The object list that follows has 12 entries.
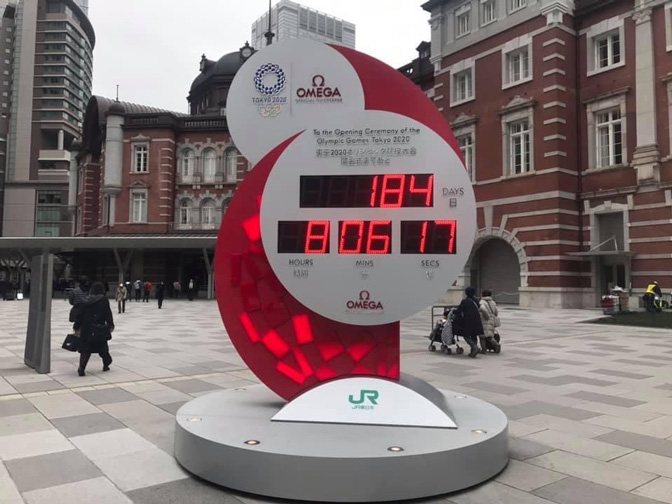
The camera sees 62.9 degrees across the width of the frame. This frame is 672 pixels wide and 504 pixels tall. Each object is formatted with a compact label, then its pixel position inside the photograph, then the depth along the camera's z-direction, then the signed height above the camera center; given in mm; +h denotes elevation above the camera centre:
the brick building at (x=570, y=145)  26422 +7264
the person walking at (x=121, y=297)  25500 -951
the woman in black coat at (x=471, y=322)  11648 -862
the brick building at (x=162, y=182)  44531 +7837
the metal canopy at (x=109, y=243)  35750 +2264
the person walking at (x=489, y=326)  12070 -981
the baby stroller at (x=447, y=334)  11984 -1178
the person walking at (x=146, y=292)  36750 -1001
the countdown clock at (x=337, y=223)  5355 +567
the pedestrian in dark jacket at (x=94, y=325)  9219 -840
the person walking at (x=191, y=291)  38156 -982
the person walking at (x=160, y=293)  29703 -861
